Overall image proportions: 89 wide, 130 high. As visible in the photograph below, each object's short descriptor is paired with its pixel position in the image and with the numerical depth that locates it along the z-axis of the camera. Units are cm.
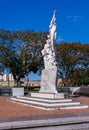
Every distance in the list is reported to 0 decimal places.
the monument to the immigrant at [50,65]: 981
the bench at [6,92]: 1515
